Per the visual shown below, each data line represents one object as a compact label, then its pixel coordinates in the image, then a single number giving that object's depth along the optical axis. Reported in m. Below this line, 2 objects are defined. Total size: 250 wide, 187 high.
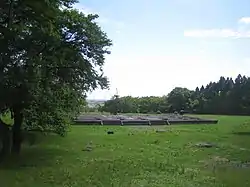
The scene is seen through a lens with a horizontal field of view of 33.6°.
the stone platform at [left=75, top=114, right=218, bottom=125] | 54.16
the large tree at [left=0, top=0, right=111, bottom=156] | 21.12
